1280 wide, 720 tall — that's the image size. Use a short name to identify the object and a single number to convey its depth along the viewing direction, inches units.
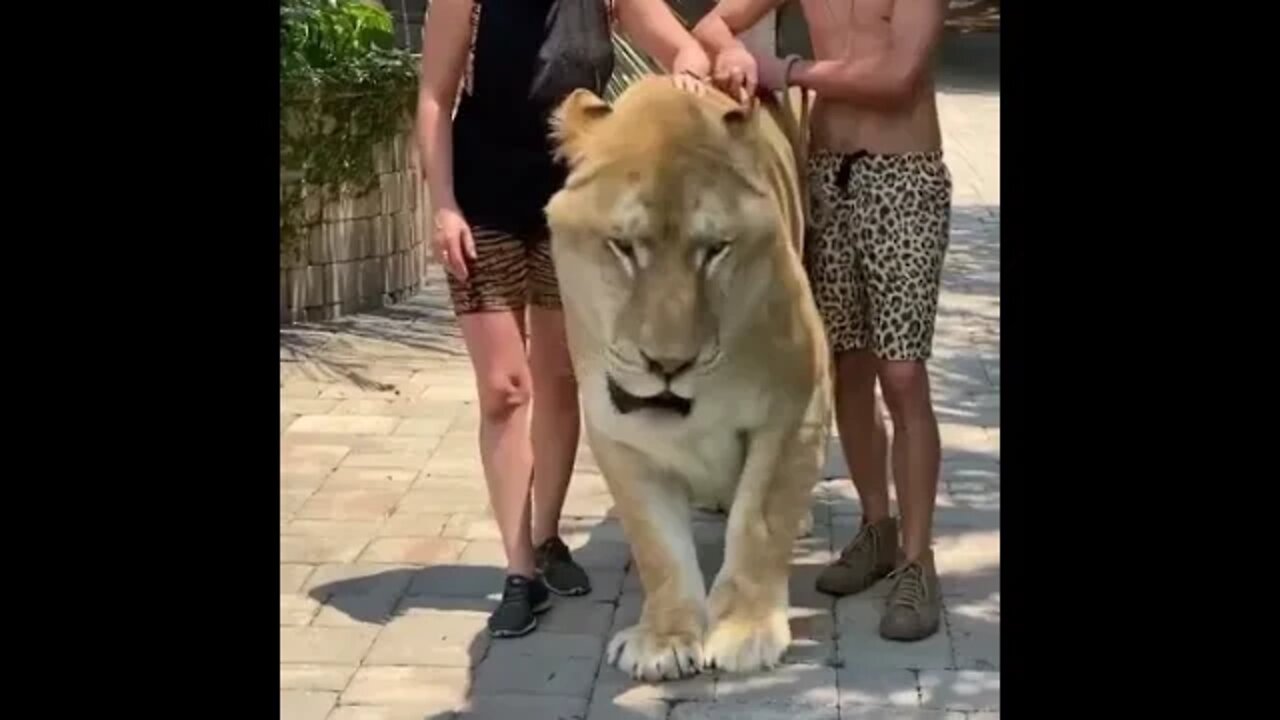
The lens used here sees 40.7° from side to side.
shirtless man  168.9
